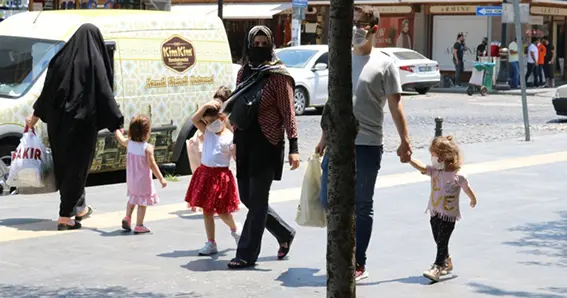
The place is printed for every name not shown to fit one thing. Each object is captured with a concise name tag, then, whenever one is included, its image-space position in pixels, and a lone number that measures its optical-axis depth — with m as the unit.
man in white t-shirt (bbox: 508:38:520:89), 36.76
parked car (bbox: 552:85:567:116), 22.89
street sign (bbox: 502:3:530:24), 23.48
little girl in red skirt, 8.54
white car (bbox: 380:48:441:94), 31.44
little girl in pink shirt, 7.81
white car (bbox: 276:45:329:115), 23.86
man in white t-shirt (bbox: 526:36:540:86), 38.03
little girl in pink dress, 9.54
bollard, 13.78
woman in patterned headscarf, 8.09
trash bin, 33.38
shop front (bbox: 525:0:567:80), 42.14
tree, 5.13
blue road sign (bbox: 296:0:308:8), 32.28
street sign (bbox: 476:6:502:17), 39.04
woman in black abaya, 9.66
